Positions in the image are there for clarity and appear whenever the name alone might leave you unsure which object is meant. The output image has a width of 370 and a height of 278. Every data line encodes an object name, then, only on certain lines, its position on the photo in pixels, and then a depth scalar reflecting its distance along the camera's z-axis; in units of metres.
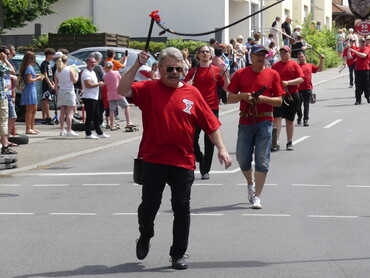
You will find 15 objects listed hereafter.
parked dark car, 22.08
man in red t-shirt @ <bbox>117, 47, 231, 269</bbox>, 7.43
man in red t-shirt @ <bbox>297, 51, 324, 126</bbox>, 19.36
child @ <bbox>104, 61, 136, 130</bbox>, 20.62
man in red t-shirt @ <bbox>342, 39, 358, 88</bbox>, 30.46
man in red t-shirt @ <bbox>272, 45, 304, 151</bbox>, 16.17
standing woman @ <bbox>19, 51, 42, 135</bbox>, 19.38
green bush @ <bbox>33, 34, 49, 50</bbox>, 39.41
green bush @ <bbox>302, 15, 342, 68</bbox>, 46.56
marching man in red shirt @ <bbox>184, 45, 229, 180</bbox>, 12.78
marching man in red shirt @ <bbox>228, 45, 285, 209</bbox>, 10.62
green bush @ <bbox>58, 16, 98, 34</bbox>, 39.59
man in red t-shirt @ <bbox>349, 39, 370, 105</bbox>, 27.56
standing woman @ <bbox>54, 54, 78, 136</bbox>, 19.42
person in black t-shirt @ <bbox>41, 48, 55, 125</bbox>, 21.28
